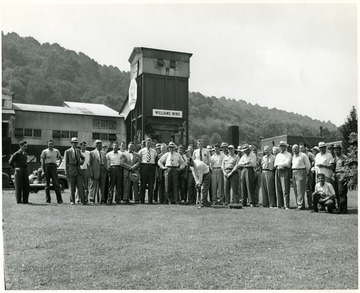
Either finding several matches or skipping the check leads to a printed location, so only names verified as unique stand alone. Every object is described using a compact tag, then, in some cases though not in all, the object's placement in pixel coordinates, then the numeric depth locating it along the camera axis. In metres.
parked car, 16.27
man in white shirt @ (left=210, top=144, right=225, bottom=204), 12.34
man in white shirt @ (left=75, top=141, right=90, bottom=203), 12.09
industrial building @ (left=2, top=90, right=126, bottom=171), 35.22
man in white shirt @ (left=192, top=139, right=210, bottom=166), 12.38
